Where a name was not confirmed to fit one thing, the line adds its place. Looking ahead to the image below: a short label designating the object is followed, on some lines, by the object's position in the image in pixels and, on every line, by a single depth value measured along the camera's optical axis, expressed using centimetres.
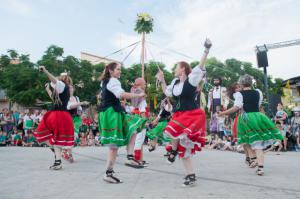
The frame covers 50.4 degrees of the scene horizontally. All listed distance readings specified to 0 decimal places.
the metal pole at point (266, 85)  1027
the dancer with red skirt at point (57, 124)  588
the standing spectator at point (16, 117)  1627
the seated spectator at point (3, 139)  1476
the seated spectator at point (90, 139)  1515
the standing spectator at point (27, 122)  1549
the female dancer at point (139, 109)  615
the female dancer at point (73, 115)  641
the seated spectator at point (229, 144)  1216
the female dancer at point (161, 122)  809
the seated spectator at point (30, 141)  1483
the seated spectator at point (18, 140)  1510
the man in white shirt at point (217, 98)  952
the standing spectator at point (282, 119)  1151
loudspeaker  1139
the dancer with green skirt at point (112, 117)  428
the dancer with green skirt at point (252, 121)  539
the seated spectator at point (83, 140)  1493
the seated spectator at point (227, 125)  1300
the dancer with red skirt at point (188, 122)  411
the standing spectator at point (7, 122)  1550
